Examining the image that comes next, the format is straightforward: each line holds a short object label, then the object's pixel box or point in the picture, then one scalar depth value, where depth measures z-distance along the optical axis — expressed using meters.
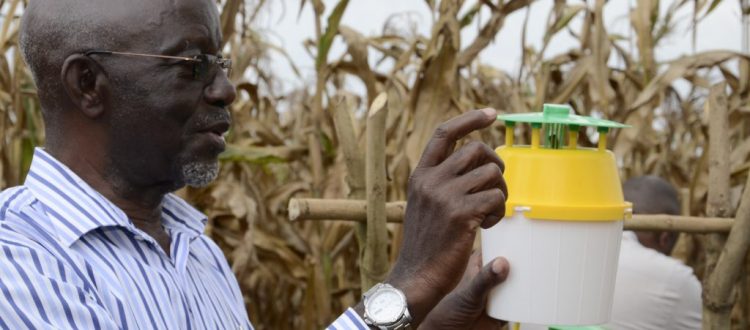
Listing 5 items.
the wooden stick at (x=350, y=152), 2.52
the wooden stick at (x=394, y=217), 2.14
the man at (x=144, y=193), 1.49
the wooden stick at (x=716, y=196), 2.73
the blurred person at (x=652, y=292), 3.57
